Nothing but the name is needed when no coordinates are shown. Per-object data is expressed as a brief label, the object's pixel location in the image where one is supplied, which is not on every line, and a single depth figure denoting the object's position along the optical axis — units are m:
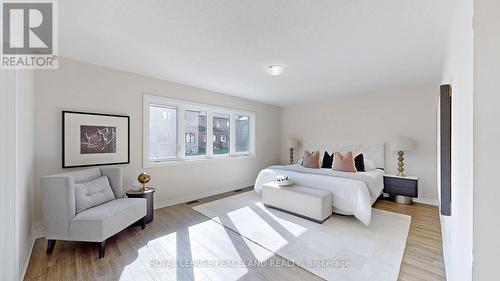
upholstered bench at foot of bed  2.94
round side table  2.80
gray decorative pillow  2.22
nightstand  3.71
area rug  1.93
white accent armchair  2.07
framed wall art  2.64
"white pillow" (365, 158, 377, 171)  4.14
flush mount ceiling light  2.76
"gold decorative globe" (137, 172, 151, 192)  2.94
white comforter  2.91
